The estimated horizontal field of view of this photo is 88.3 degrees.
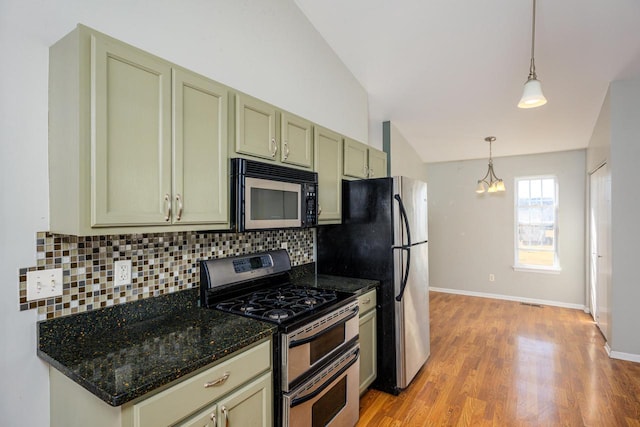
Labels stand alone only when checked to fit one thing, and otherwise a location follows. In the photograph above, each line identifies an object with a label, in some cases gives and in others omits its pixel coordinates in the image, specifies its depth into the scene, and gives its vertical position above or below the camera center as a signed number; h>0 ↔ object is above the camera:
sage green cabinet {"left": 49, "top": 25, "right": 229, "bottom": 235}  1.22 +0.31
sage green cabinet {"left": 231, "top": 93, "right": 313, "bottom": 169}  1.84 +0.51
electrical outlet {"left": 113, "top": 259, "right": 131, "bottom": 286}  1.58 -0.28
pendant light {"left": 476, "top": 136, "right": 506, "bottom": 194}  4.87 +0.55
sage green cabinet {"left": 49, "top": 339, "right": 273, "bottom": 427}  1.10 -0.69
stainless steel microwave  1.79 +0.11
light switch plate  1.33 -0.28
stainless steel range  1.64 -0.64
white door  3.49 -0.41
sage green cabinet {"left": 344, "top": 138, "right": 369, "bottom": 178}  2.88 +0.51
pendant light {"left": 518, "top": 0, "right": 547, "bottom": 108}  2.17 +0.79
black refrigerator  2.65 -0.35
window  5.20 -0.15
